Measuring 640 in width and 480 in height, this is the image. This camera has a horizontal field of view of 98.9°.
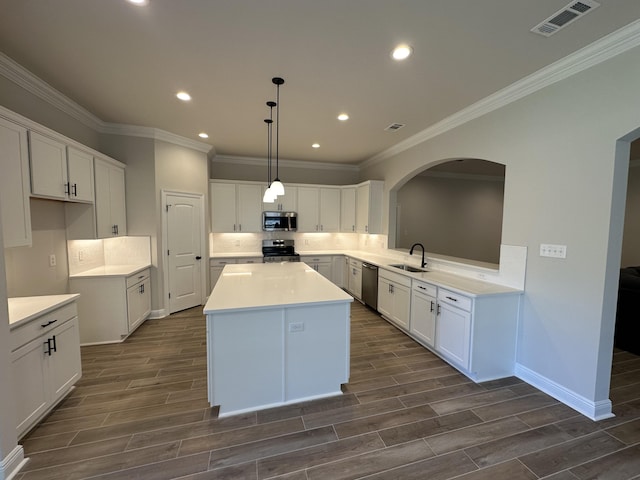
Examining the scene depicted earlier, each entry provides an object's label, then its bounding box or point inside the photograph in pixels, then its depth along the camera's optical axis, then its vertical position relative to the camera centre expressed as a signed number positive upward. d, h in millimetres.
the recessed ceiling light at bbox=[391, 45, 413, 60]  2156 +1384
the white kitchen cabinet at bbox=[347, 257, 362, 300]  5270 -1118
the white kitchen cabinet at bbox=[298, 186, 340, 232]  5949 +292
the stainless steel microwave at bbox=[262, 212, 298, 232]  5660 +8
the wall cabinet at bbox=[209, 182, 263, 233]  5418 +274
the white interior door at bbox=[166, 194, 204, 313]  4438 -509
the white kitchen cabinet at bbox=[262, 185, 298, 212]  5797 +417
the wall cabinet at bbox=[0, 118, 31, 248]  2041 +249
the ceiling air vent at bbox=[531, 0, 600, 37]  1715 +1387
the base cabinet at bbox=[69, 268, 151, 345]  3373 -1102
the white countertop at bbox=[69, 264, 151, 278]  3398 -693
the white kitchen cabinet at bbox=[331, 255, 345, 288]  5945 -1032
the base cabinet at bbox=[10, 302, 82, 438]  1892 -1121
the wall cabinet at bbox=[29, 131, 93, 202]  2432 +478
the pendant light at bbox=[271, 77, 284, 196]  2648 +1366
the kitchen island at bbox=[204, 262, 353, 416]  2176 -1041
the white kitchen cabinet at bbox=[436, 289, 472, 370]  2734 -1085
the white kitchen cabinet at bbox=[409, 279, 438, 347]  3207 -1077
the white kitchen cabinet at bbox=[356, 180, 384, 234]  5375 +336
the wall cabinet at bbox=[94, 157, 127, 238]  3449 +267
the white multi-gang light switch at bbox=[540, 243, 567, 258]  2393 -218
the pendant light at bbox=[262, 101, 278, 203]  3134 +1363
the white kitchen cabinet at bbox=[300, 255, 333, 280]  5800 -871
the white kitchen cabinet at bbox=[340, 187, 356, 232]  5926 +302
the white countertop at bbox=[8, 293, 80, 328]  1939 -703
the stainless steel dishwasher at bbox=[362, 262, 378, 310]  4578 -1077
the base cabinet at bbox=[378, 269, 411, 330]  3699 -1073
